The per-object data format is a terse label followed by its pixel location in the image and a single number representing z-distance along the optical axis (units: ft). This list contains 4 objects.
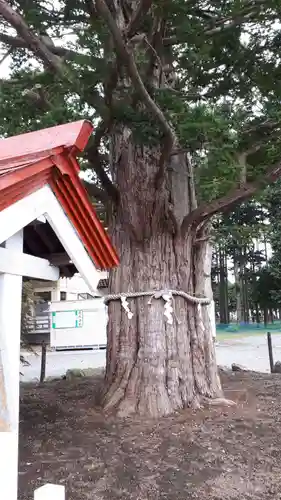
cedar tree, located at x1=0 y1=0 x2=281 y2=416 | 12.22
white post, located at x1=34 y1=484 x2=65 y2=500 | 5.39
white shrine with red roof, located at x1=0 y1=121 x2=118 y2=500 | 6.61
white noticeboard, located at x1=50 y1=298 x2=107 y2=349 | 59.72
